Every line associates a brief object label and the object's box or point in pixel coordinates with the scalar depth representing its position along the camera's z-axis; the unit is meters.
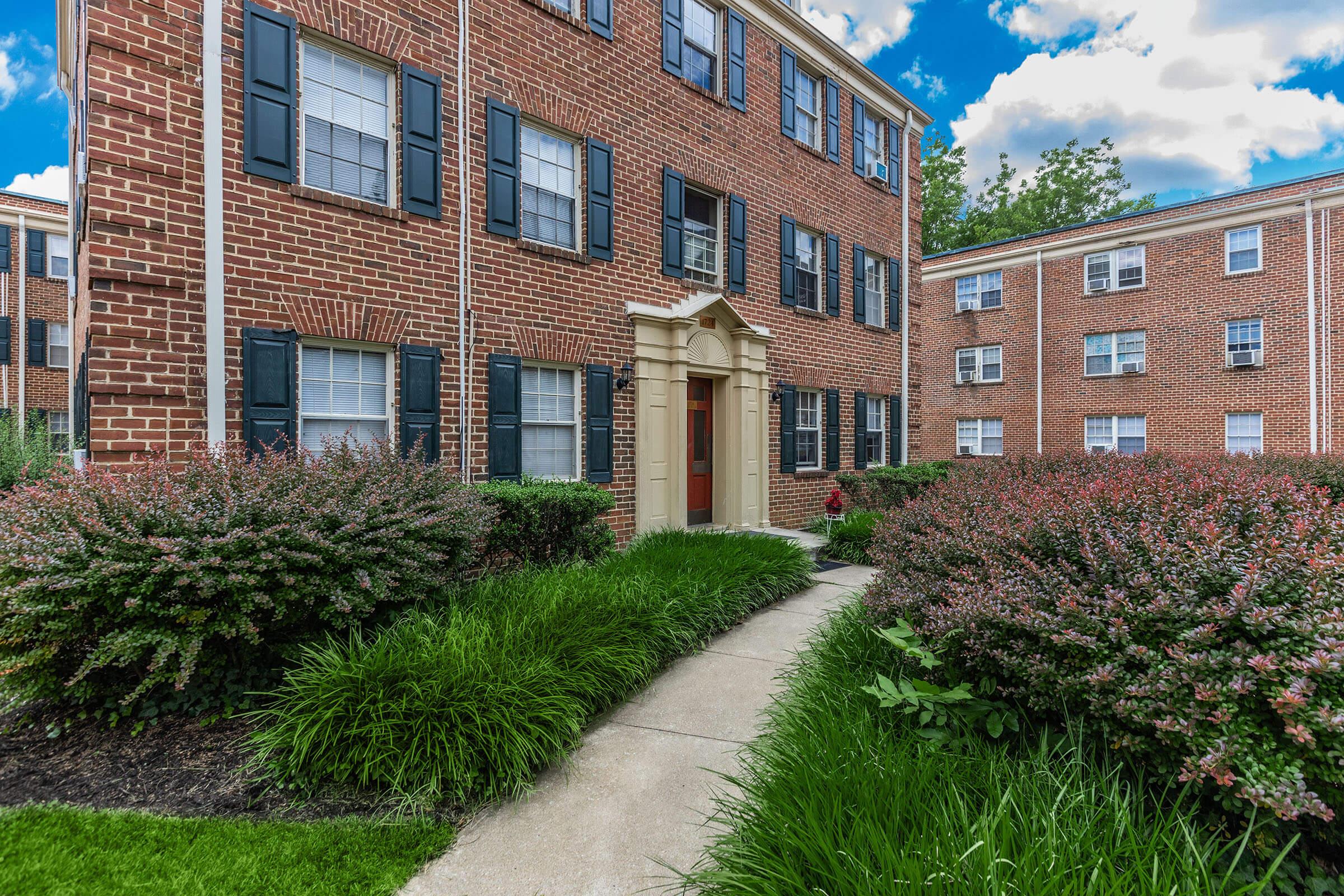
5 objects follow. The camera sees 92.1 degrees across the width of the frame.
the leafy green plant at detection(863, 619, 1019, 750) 2.70
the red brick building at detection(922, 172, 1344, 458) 16.36
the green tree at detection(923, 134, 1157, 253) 28.70
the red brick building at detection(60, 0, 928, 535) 5.53
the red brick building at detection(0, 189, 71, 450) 18.09
